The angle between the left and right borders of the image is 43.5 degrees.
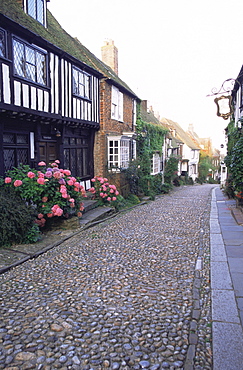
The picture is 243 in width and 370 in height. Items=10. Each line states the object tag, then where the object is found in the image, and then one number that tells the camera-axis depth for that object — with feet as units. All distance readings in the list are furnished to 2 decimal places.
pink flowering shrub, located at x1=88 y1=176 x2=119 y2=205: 38.45
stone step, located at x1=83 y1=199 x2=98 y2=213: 35.30
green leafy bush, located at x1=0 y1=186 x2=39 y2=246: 21.35
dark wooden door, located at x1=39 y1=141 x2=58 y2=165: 34.98
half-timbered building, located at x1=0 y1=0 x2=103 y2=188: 26.66
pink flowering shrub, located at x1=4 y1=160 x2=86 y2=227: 25.35
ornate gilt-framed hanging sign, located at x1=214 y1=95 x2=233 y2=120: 31.14
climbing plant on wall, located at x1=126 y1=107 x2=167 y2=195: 52.29
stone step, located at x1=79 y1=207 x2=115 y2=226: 31.39
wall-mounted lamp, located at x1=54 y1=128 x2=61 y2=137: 35.06
